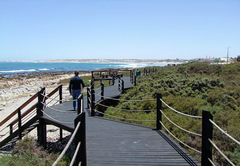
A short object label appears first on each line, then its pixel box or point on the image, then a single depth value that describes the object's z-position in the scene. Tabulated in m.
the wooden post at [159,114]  6.41
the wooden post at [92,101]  8.82
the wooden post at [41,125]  8.43
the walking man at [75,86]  9.28
